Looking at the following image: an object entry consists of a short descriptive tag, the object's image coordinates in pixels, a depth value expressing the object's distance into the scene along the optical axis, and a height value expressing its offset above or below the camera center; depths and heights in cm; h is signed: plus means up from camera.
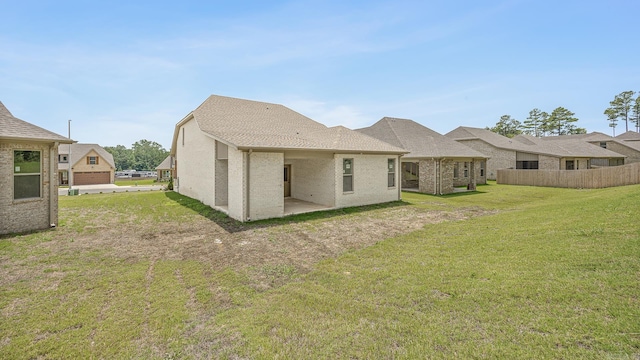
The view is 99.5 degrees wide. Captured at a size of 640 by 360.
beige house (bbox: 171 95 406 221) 1080 +78
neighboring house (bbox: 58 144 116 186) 3881 +199
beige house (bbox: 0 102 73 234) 842 +12
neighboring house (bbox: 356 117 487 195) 1985 +146
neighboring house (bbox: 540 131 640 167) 3750 +456
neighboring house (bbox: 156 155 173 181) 4514 +137
